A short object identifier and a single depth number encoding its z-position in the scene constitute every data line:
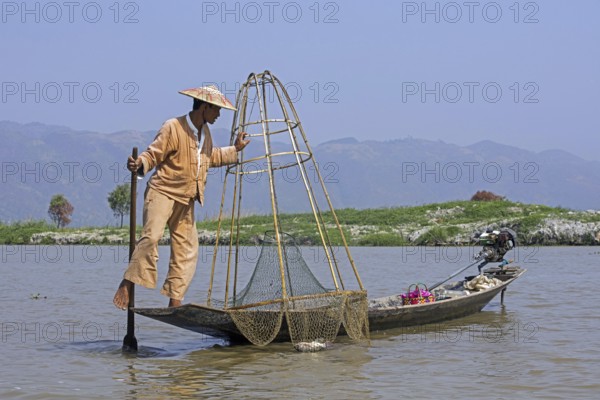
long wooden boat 12.18
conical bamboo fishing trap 12.76
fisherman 12.10
